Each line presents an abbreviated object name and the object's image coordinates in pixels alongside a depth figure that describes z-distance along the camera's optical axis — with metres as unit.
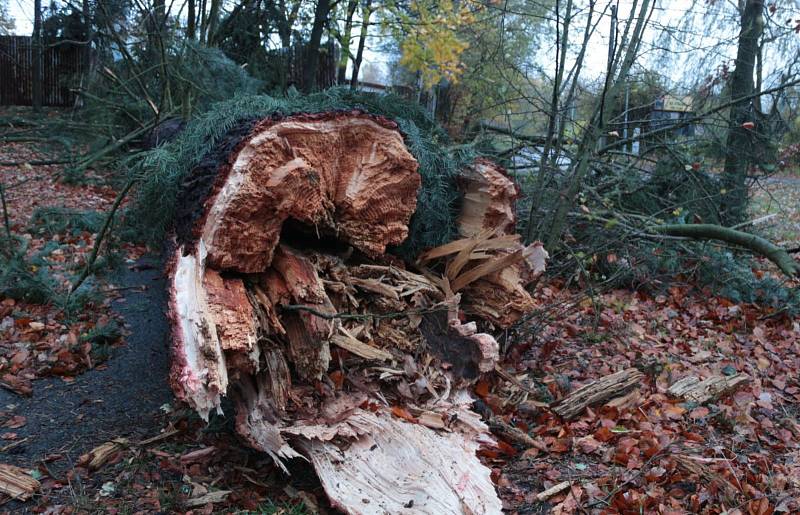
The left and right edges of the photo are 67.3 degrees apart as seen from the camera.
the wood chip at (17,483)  2.94
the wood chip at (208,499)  2.89
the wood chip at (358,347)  3.40
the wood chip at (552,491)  2.91
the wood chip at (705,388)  3.85
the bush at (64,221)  6.75
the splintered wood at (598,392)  3.68
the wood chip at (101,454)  3.18
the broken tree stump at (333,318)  2.87
